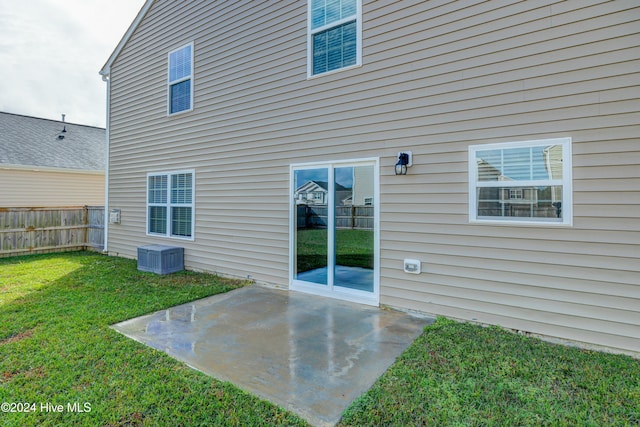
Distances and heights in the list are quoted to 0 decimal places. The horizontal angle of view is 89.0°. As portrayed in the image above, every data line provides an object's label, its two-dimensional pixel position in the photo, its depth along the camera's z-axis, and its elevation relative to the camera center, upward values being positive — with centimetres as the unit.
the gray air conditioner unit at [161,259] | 689 -102
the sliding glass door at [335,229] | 486 -25
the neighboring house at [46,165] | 1175 +177
